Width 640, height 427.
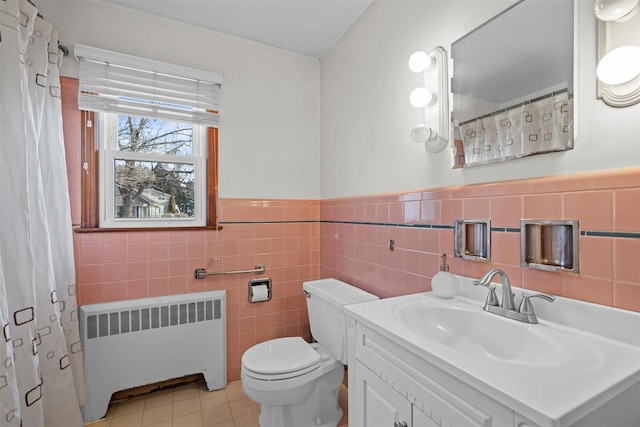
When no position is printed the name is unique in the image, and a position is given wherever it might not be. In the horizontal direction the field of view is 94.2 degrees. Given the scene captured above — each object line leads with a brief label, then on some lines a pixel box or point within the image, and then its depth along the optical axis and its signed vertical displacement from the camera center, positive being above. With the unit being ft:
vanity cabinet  2.10 -1.55
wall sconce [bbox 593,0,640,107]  2.45 +1.34
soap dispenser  3.79 -0.93
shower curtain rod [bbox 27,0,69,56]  5.37 +2.98
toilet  4.73 -2.59
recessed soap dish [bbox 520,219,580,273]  2.90 -0.34
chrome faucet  2.96 -0.96
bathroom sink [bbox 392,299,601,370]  2.42 -1.21
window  5.71 +1.50
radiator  5.51 -2.59
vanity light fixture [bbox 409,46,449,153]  4.22 +1.66
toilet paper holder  6.89 -1.77
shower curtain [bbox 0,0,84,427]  3.74 -0.36
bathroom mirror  3.00 +1.47
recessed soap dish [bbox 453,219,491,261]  3.66 -0.35
